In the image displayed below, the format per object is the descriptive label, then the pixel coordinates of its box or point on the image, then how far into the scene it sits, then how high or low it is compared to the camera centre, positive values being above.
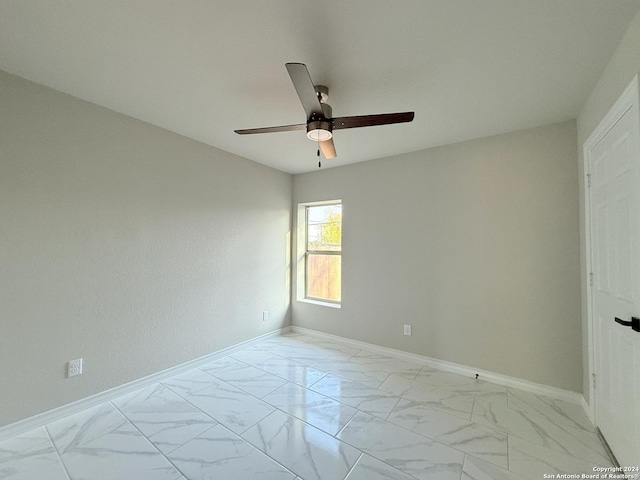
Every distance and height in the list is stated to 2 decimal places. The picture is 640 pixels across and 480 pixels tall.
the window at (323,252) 3.88 -0.11
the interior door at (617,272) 1.36 -0.15
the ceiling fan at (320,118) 1.43 +0.82
